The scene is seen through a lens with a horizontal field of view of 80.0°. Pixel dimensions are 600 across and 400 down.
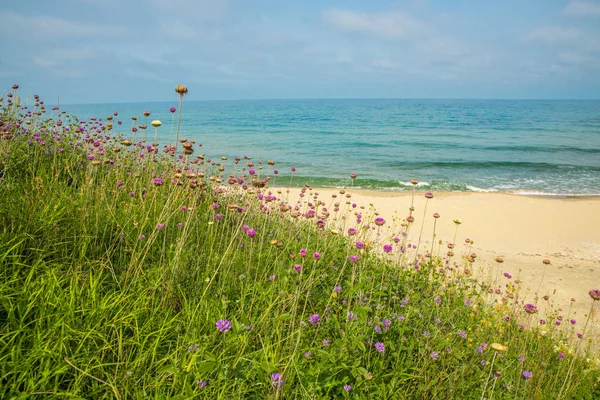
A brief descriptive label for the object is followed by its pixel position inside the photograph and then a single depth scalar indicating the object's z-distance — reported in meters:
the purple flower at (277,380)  1.57
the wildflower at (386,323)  2.47
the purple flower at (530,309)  2.49
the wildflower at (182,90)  2.69
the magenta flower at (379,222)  2.72
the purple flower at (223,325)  1.80
